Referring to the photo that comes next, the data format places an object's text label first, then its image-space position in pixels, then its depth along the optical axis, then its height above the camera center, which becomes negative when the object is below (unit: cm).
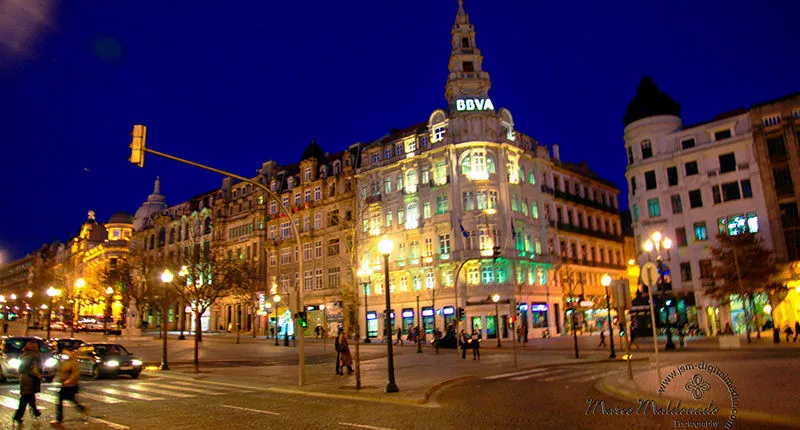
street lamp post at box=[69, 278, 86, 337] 6538 +425
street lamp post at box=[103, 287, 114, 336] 6402 +308
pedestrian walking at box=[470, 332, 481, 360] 2942 -153
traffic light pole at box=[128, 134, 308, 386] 1396 +463
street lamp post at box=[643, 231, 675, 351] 2648 +245
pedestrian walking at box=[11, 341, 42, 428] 1103 -83
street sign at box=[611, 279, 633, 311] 1738 +48
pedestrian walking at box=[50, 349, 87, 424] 1168 -88
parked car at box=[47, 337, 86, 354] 2642 -40
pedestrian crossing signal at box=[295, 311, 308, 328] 1803 +21
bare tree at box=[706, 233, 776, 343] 3950 +267
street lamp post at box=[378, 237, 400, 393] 1571 +0
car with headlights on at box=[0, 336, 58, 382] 2078 -80
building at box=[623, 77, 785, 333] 4791 +1038
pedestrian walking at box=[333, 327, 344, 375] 2215 -130
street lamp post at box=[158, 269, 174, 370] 2594 +241
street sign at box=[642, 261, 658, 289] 1525 +95
